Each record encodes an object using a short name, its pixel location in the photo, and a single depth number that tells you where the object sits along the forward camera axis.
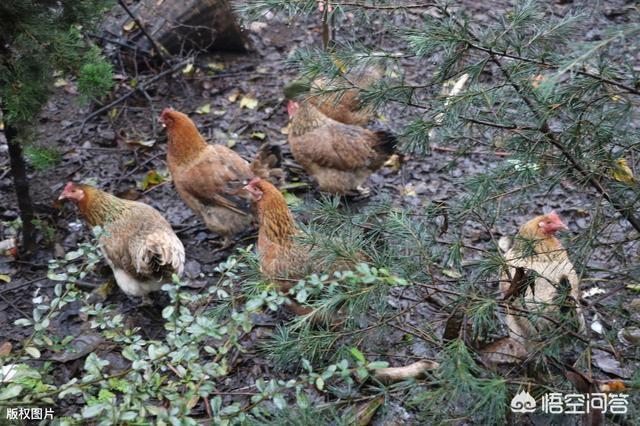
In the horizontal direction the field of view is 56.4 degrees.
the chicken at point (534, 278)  2.50
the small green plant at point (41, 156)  3.69
